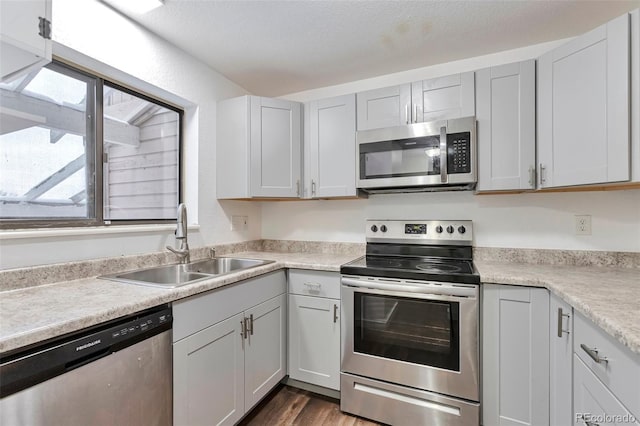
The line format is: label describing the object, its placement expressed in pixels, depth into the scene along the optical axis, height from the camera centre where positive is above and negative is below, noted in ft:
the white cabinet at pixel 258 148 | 7.26 +1.61
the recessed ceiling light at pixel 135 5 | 5.04 +3.60
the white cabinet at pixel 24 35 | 2.83 +1.77
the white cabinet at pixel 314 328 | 6.21 -2.55
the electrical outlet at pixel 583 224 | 5.98 -0.26
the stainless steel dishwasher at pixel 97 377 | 2.63 -1.74
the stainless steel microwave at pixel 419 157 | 5.97 +1.18
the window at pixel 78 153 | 4.45 +1.06
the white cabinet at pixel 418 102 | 6.10 +2.41
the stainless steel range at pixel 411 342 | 5.10 -2.47
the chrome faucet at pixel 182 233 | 6.09 -0.46
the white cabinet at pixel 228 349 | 4.26 -2.38
